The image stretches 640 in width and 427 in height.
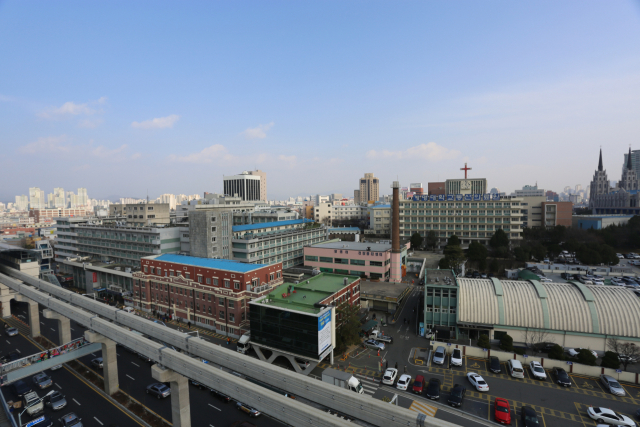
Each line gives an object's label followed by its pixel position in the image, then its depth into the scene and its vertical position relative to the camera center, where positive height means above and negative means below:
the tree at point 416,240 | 91.62 -12.66
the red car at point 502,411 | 24.18 -16.88
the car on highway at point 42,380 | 30.53 -17.49
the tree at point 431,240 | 92.38 -12.83
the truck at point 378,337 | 38.78 -17.37
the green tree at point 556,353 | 32.19 -16.20
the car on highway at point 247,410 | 25.91 -17.53
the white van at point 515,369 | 30.59 -17.16
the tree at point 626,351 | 31.77 -16.23
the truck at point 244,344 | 36.56 -16.92
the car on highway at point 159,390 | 28.66 -17.38
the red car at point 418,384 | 28.50 -17.22
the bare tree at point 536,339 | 36.03 -16.64
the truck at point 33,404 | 26.42 -17.25
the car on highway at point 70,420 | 24.75 -17.39
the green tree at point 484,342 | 34.41 -16.01
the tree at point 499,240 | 83.62 -11.95
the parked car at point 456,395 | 26.47 -17.08
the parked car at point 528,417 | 23.81 -17.04
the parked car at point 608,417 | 23.78 -17.13
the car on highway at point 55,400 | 27.22 -17.40
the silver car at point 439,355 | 33.46 -17.27
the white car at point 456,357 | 32.81 -17.15
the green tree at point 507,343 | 34.09 -16.07
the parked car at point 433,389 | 27.50 -17.15
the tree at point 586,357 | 30.95 -16.16
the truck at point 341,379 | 26.56 -15.40
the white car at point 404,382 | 29.20 -17.38
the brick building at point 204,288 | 40.25 -12.12
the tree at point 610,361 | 30.39 -16.21
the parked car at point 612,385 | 27.61 -17.25
